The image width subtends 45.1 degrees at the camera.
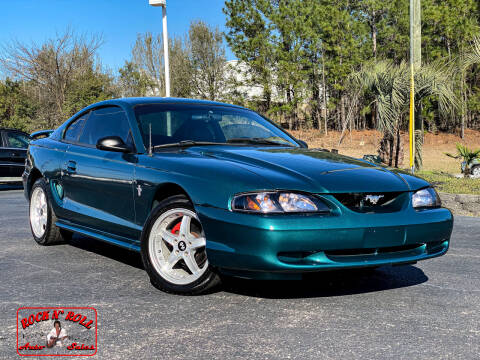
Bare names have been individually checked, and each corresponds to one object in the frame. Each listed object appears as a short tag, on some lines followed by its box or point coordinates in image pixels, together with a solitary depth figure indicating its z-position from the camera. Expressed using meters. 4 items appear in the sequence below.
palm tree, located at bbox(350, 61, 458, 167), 14.70
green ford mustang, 3.46
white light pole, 14.87
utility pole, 14.33
